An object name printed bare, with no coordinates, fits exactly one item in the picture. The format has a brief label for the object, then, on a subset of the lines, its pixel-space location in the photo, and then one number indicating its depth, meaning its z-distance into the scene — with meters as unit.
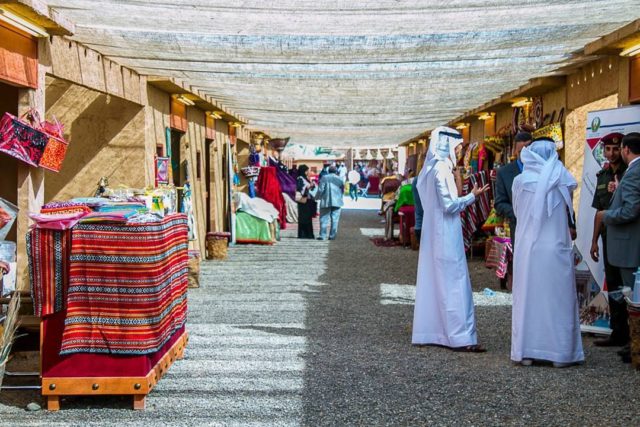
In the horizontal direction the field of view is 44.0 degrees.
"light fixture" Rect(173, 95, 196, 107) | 9.97
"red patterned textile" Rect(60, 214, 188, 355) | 4.18
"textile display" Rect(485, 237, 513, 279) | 8.30
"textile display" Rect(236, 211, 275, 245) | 14.19
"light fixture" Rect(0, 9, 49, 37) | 4.77
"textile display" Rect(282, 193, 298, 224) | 19.39
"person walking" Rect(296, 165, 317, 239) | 15.57
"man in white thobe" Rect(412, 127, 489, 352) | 5.64
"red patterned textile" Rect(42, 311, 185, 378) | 4.21
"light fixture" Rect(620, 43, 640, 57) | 6.58
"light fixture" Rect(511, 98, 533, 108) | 10.60
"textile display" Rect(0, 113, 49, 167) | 5.02
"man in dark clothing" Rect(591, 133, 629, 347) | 5.72
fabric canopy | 4.96
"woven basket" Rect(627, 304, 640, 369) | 5.01
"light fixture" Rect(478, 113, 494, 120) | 13.21
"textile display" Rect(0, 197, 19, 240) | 4.95
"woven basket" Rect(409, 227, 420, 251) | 13.26
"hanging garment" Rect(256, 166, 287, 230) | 15.70
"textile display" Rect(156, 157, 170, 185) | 8.78
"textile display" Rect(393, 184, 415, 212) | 14.20
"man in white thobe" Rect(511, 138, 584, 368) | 5.13
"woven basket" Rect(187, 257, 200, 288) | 8.65
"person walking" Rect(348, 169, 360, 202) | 32.72
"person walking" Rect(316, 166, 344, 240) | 14.86
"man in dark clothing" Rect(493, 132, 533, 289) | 6.67
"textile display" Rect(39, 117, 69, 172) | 5.40
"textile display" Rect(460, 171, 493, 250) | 11.17
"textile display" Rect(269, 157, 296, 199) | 18.04
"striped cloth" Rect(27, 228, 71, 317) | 4.19
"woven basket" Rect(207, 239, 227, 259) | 11.66
